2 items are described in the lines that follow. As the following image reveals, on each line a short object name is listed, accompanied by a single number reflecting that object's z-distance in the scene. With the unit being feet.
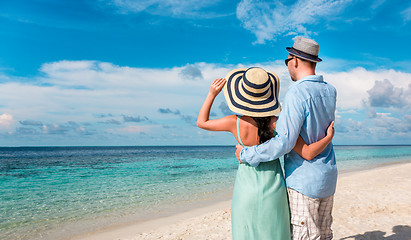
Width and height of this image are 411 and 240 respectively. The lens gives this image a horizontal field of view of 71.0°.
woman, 7.16
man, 6.56
